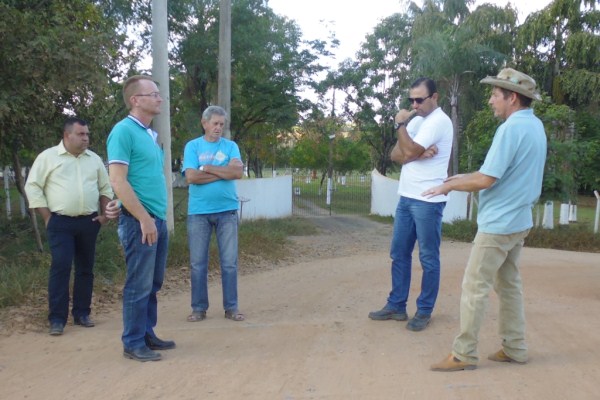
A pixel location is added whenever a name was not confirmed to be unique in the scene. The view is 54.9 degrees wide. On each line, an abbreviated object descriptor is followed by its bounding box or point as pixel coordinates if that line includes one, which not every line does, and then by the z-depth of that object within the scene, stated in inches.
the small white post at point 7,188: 517.6
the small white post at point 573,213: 745.4
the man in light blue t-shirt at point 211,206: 194.9
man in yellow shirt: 184.7
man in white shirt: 178.1
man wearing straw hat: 138.5
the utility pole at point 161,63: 326.3
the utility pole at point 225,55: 444.1
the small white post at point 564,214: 637.5
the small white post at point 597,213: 546.9
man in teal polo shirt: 145.6
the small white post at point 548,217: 560.0
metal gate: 803.7
